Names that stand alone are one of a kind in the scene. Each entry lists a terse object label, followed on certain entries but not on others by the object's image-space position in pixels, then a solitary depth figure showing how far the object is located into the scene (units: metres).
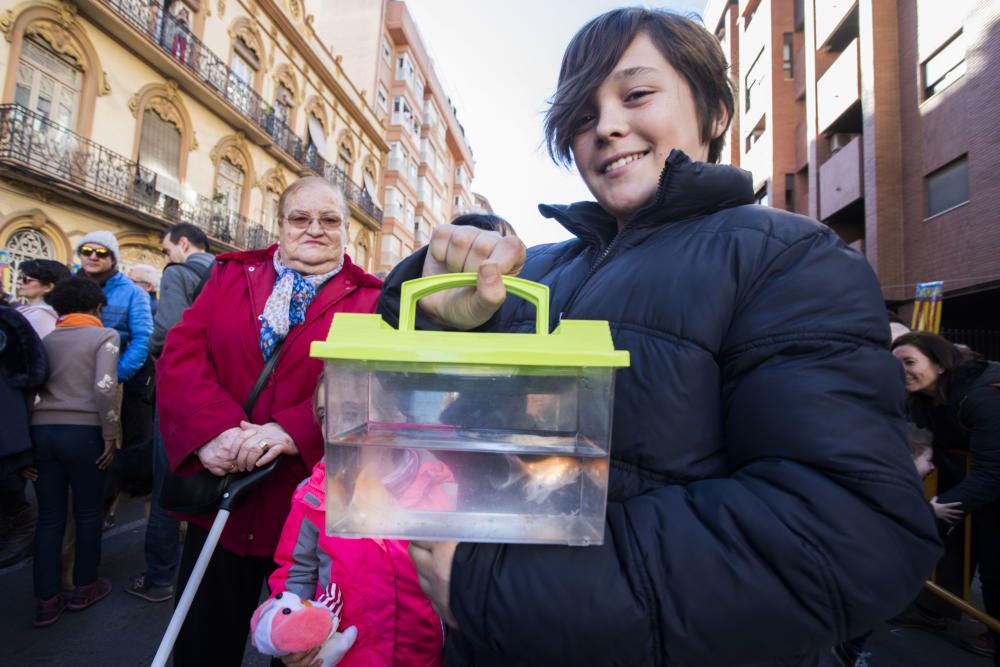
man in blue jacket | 3.95
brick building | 10.28
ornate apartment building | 10.14
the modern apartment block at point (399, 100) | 24.72
